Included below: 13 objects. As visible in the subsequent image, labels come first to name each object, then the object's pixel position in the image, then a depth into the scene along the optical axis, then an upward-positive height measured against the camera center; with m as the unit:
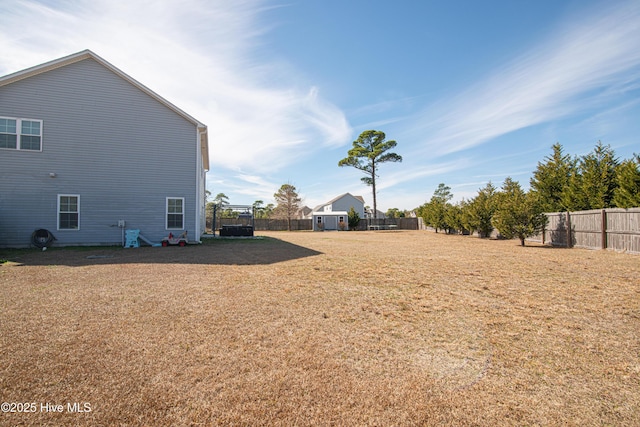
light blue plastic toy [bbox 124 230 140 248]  12.34 -0.69
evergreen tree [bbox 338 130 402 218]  36.31 +8.64
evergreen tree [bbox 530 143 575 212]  18.69 +2.90
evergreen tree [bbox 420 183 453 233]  27.85 +0.89
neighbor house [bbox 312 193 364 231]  39.00 +1.94
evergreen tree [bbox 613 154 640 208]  11.57 +1.49
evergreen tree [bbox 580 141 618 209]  14.25 +2.05
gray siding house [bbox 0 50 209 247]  11.62 +2.84
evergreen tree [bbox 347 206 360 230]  37.81 +0.41
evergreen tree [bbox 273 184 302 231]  40.94 +3.44
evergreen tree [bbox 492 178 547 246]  14.17 +0.28
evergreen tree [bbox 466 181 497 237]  19.68 +0.66
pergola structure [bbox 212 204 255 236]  19.25 -0.42
